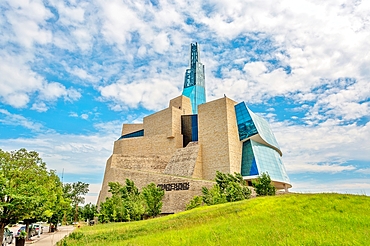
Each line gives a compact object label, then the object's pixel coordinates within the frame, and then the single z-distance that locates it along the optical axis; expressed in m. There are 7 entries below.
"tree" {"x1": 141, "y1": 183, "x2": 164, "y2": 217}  28.92
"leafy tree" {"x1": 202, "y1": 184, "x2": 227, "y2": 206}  24.73
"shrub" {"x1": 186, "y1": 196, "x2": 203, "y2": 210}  27.50
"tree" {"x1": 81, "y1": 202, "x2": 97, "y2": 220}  55.24
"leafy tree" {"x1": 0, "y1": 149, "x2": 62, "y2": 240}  16.26
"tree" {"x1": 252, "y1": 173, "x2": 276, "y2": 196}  25.73
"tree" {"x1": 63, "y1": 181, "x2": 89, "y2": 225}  59.22
